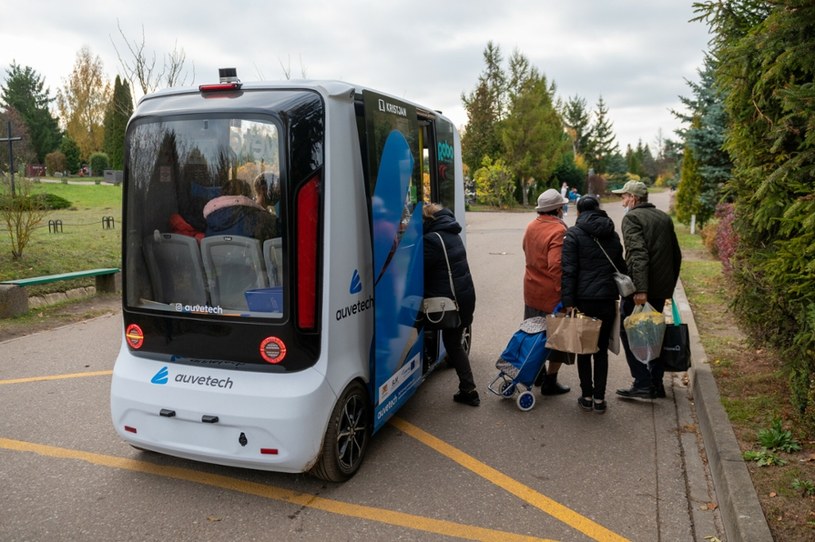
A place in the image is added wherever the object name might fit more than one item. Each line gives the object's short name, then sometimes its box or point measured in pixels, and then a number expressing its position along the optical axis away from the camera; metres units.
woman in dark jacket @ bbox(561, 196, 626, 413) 5.09
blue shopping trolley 5.28
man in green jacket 5.32
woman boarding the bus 5.19
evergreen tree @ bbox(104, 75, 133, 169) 49.78
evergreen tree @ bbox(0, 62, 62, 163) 62.53
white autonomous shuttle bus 3.65
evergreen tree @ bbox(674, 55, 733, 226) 16.12
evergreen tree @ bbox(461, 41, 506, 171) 46.44
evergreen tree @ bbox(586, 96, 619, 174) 71.44
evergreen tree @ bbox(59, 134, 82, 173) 59.19
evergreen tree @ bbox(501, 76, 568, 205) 40.78
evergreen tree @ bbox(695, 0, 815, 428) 3.80
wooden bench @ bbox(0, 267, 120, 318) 8.72
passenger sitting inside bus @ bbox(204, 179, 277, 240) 3.70
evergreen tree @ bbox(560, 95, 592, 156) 71.54
